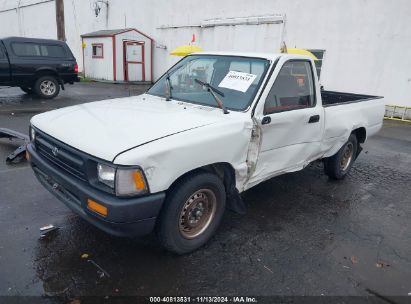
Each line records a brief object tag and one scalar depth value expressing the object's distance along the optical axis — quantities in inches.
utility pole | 684.7
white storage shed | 725.3
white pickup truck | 101.0
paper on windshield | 138.6
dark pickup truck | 421.9
